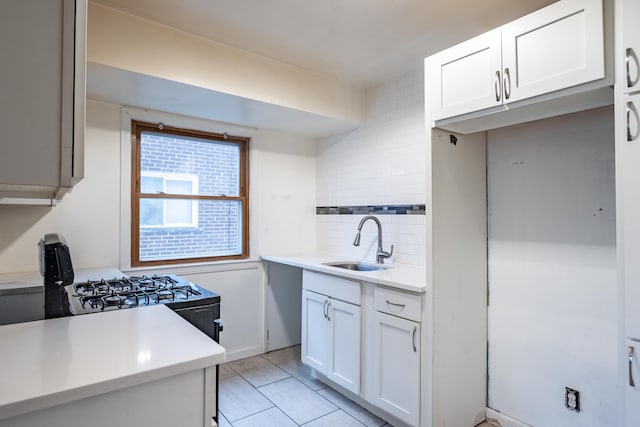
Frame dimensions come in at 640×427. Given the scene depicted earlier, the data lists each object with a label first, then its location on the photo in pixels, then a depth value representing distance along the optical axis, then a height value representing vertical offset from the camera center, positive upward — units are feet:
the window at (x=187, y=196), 9.28 +0.62
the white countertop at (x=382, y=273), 6.54 -1.19
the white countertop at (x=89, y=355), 2.62 -1.23
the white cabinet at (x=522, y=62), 4.40 +2.26
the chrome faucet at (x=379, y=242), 9.20 -0.65
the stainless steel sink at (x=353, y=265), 9.36 -1.29
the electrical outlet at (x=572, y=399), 6.03 -3.13
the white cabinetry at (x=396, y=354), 6.37 -2.59
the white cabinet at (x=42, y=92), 2.80 +1.03
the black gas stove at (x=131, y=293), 4.96 -1.19
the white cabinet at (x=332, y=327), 7.57 -2.55
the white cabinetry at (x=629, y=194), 4.01 +0.27
